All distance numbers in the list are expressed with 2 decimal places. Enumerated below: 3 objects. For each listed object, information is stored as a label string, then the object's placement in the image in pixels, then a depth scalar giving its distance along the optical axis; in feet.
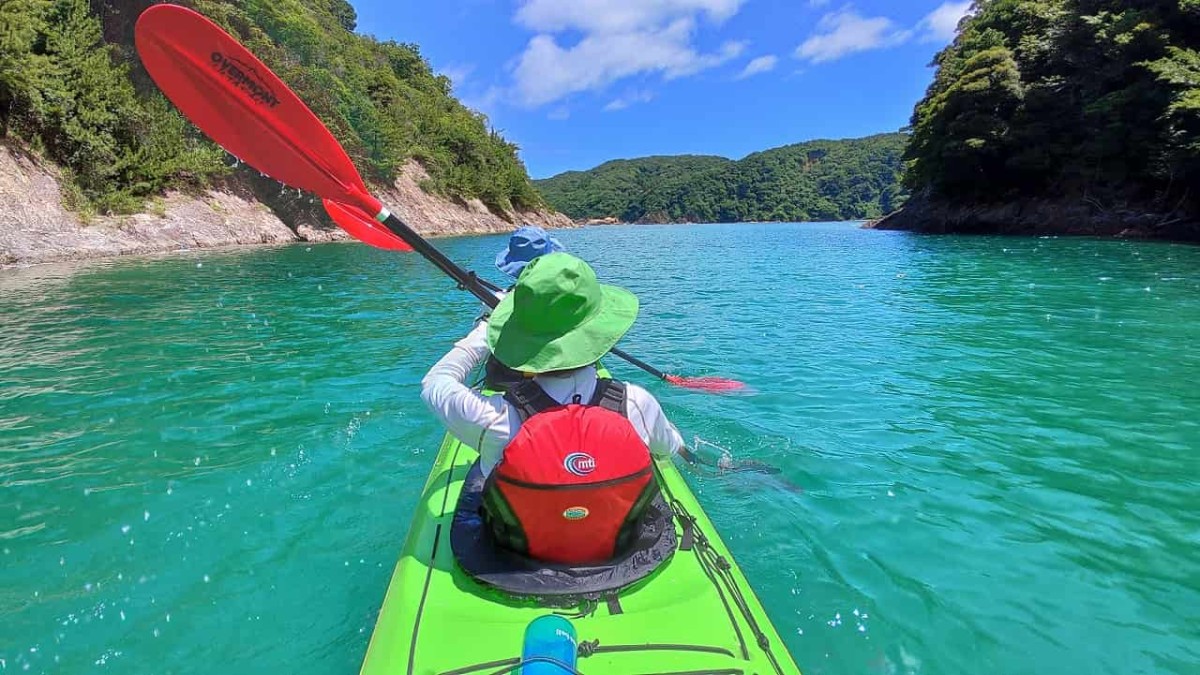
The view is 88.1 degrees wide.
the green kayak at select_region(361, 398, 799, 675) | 6.07
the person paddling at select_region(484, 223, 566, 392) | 13.50
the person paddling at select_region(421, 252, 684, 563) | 6.34
